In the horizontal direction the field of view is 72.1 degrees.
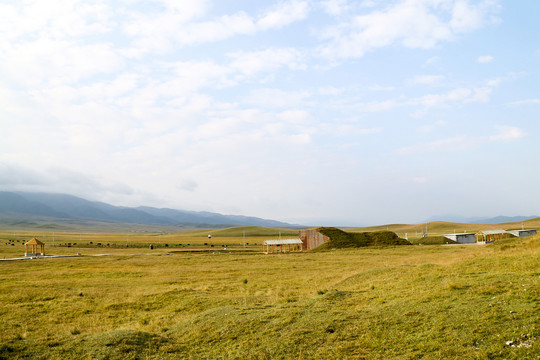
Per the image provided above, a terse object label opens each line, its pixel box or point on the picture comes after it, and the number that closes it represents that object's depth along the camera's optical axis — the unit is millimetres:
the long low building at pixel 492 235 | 82962
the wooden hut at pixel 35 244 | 68475
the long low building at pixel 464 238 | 89462
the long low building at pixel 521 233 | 86362
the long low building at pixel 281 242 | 77500
